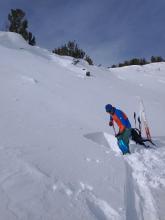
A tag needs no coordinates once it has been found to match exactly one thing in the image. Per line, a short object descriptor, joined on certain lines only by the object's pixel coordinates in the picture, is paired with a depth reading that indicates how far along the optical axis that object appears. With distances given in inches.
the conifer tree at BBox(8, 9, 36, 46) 744.0
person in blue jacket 180.2
